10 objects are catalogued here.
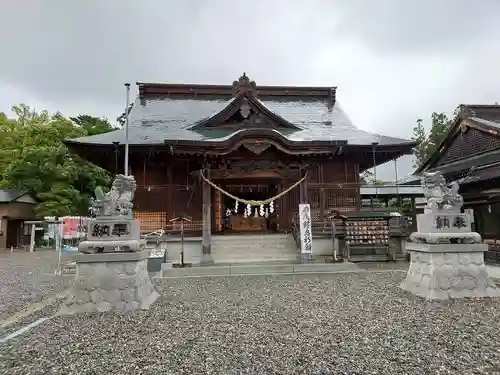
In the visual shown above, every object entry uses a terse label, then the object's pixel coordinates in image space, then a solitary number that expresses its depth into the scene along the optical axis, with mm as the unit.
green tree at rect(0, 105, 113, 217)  27289
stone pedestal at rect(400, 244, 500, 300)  6797
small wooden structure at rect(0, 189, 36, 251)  28062
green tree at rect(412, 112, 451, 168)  33219
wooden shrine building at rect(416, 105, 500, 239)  12527
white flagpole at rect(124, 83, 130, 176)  12683
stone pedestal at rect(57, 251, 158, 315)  6227
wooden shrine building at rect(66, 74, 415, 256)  12688
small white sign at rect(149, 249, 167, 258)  11783
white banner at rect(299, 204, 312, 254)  11906
